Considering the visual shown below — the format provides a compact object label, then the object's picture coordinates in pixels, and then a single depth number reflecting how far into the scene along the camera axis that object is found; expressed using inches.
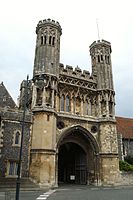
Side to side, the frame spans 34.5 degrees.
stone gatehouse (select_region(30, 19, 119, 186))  780.0
